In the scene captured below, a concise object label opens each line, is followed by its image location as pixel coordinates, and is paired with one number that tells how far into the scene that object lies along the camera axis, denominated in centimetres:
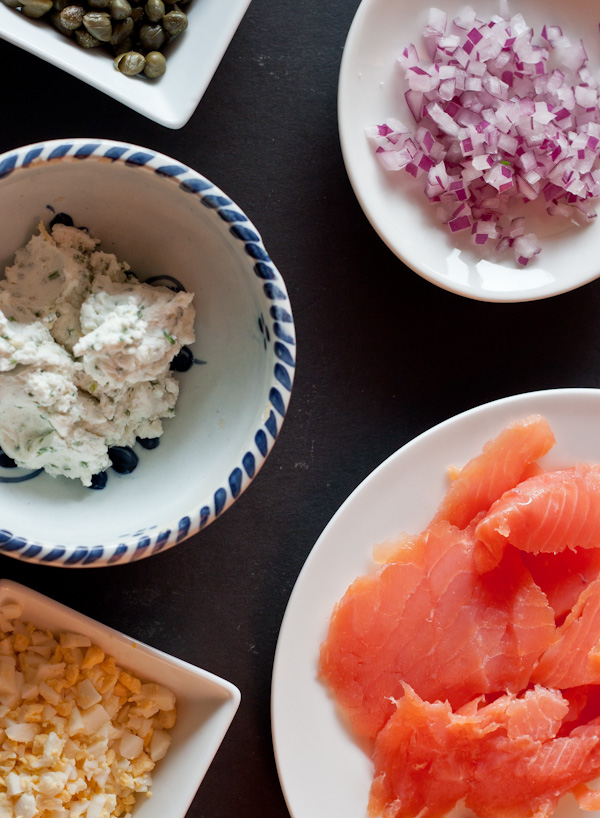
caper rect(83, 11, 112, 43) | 79
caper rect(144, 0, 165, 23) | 80
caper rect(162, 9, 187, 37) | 80
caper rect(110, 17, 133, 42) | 80
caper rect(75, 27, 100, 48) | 80
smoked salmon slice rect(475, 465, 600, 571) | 82
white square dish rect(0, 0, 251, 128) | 79
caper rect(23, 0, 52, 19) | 79
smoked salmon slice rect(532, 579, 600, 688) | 83
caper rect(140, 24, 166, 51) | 80
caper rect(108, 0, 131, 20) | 80
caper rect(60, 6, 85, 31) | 79
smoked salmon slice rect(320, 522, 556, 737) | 83
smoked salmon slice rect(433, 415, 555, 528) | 83
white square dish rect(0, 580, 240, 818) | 81
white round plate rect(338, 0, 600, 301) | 82
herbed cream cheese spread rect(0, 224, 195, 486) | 76
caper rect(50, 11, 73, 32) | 79
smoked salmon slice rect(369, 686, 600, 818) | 83
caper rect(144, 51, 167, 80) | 80
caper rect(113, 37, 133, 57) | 80
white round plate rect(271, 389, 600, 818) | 83
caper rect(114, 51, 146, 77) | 80
